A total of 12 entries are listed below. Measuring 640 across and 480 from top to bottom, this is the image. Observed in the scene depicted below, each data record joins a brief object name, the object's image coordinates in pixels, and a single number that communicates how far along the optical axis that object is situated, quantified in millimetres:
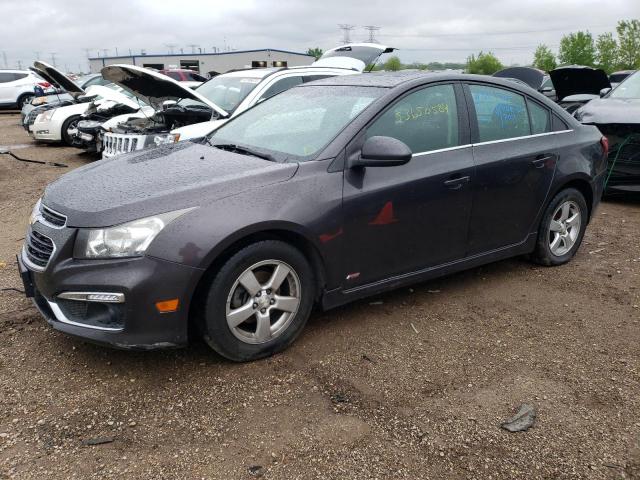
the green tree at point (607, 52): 55288
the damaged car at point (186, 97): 6484
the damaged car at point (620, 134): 6543
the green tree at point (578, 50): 58094
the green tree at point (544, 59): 67188
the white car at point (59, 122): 11914
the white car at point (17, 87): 22406
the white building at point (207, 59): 51125
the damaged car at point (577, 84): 8211
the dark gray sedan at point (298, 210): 2807
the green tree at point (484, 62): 89100
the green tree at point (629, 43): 53312
